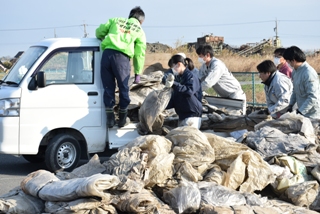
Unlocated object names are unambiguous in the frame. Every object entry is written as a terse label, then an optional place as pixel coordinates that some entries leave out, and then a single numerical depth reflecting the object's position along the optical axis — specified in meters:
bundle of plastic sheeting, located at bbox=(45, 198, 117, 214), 5.23
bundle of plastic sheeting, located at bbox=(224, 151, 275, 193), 6.20
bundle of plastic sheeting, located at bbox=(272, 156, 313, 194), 6.38
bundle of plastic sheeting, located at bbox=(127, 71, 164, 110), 9.02
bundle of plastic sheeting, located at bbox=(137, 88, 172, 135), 8.21
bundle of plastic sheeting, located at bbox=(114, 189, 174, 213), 5.33
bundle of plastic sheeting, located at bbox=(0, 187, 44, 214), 5.54
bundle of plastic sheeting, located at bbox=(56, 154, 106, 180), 6.32
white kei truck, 8.21
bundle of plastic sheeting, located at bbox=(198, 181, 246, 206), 5.67
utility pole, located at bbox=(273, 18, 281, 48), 50.03
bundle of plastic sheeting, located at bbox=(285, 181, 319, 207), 6.16
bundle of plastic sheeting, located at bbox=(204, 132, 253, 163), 6.56
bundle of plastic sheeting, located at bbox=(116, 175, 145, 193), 5.51
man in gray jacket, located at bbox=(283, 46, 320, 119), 8.19
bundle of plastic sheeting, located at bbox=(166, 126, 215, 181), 6.36
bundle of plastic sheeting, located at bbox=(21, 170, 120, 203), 5.23
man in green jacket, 8.45
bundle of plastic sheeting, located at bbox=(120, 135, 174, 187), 5.99
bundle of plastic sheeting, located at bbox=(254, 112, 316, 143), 7.56
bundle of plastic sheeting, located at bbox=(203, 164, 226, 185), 6.21
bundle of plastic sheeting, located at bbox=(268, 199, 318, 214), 5.83
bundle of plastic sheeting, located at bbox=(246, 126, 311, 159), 7.08
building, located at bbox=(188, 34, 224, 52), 44.29
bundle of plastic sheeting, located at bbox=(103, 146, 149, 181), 5.85
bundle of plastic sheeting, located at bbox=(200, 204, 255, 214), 5.36
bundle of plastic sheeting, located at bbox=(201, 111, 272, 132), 8.90
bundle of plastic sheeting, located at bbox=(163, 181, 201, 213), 5.56
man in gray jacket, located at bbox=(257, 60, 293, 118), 8.71
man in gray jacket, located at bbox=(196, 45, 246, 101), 9.82
